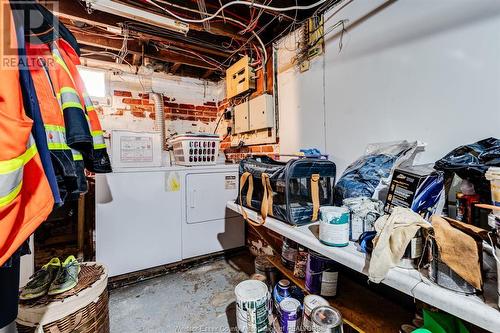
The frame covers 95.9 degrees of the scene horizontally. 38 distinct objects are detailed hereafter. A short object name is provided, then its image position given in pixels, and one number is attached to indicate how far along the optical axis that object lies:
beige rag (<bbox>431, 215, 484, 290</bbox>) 0.61
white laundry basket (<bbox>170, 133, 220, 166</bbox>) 2.02
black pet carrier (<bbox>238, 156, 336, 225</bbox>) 1.20
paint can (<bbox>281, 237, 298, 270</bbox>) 1.45
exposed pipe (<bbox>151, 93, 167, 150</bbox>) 2.71
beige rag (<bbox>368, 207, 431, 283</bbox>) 0.73
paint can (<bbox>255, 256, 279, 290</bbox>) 1.59
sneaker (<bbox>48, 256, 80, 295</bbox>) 1.02
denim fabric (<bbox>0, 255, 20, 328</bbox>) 0.69
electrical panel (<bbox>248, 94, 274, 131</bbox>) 2.10
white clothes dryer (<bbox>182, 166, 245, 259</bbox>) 2.03
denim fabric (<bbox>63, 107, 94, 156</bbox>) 0.85
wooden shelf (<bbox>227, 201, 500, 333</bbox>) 0.56
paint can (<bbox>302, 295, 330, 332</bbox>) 1.04
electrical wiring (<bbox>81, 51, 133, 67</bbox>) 2.25
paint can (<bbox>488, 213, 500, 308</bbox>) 0.57
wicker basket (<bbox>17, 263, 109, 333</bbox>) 0.93
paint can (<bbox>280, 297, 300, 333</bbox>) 1.15
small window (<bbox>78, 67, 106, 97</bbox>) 2.21
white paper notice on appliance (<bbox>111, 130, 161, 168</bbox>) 1.78
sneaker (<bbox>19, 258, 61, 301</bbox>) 0.98
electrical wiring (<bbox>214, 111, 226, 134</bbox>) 3.01
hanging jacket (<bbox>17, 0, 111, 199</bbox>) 0.77
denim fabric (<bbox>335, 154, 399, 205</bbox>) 1.09
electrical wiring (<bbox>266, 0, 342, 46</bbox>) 1.51
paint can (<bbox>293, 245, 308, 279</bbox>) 1.32
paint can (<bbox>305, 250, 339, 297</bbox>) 1.17
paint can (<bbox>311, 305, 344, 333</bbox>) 0.94
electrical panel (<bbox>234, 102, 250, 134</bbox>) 2.37
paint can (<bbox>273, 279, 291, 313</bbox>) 1.29
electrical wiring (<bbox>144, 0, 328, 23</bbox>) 1.46
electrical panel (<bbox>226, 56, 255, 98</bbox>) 2.24
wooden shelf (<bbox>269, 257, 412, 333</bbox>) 1.00
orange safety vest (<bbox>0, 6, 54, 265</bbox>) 0.51
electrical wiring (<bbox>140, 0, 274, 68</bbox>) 1.52
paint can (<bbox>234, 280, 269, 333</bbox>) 1.19
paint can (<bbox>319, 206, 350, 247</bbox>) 0.92
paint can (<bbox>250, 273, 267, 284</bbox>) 1.52
